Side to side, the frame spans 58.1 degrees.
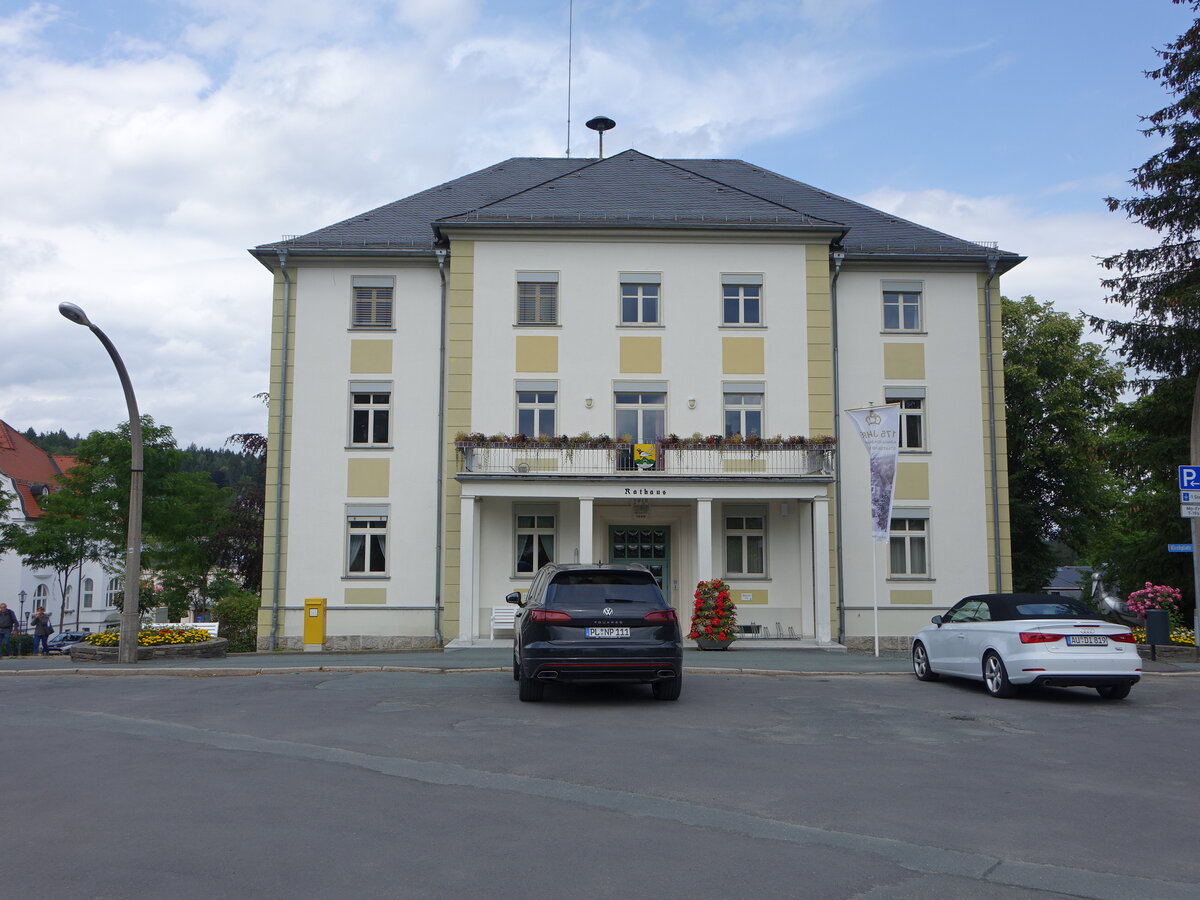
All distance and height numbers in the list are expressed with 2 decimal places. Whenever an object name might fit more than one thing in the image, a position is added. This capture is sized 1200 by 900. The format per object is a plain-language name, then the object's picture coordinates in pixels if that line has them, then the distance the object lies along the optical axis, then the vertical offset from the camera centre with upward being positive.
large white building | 27.34 +4.38
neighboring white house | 68.81 -0.42
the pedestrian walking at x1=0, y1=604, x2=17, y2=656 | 30.41 -1.50
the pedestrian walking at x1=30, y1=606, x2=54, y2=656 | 38.81 -2.01
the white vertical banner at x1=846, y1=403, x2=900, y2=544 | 23.09 +2.76
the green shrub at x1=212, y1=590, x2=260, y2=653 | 30.02 -1.33
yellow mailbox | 26.30 -1.26
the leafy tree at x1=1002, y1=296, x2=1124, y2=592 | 40.34 +5.41
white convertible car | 13.68 -0.93
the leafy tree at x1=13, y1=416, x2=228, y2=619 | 40.72 +2.36
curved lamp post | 20.12 +0.29
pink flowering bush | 21.48 -0.45
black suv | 12.91 -0.74
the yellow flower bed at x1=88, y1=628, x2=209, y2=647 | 22.09 -1.39
